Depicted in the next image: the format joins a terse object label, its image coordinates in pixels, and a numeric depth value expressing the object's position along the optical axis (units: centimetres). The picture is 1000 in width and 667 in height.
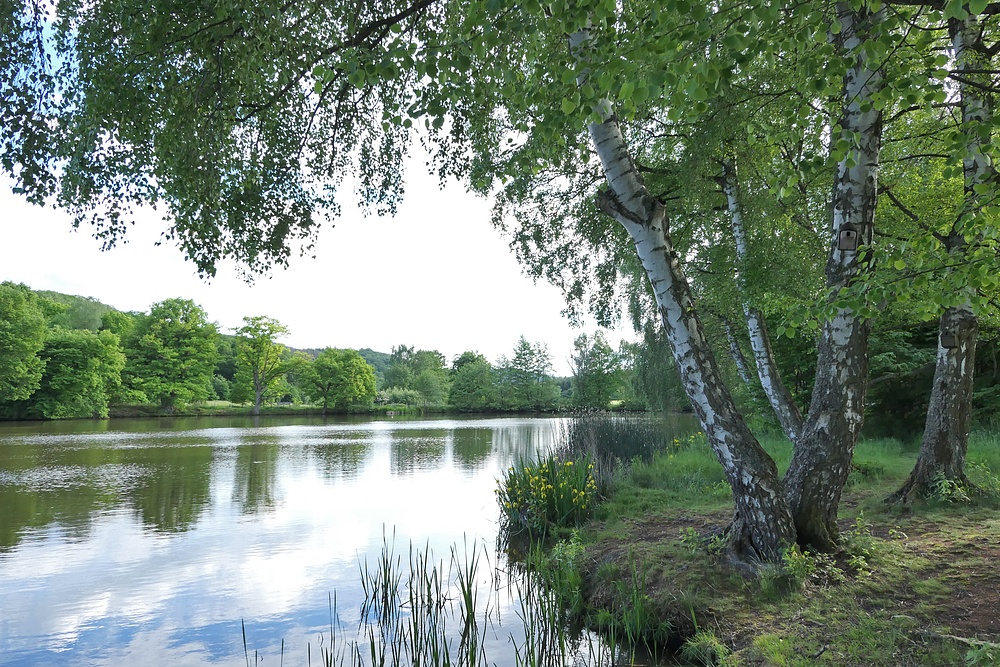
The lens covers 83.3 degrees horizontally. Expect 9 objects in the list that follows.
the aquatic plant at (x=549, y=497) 641
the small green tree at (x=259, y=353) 4494
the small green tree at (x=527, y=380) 5566
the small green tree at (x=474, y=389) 5503
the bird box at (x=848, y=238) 384
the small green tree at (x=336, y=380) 4756
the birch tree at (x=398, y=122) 262
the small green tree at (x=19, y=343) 3036
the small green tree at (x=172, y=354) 4119
